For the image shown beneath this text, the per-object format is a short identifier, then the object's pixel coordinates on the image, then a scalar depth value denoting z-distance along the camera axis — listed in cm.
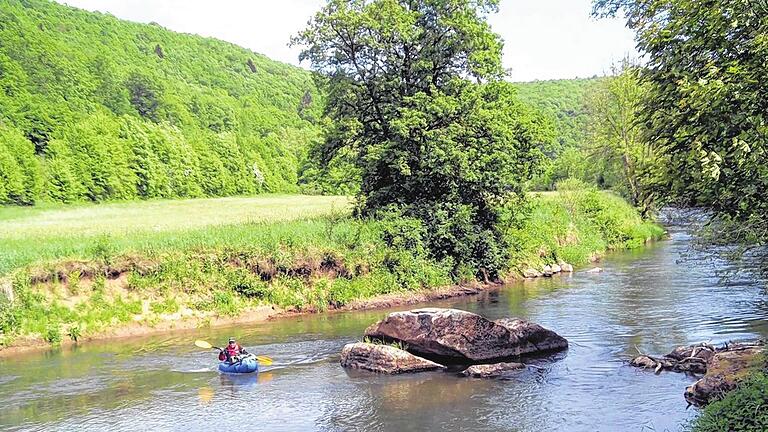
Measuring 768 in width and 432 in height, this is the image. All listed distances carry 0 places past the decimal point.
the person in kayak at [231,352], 1909
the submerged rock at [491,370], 1758
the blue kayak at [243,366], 1877
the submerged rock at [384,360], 1839
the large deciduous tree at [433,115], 3225
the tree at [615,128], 5744
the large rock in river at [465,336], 1920
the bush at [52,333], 2345
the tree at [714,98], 1000
